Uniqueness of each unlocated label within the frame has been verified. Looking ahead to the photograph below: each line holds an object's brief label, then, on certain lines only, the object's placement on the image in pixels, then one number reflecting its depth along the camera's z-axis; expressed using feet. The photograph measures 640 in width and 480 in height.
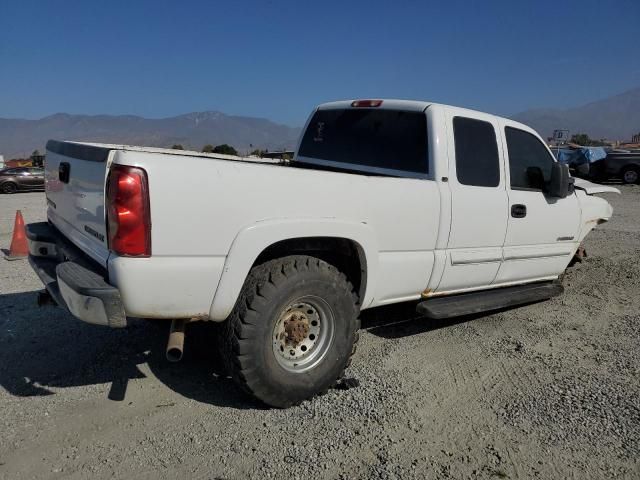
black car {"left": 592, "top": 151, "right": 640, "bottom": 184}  74.69
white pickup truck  8.82
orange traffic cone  24.49
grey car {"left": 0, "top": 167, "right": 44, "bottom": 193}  75.56
